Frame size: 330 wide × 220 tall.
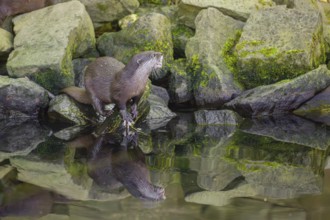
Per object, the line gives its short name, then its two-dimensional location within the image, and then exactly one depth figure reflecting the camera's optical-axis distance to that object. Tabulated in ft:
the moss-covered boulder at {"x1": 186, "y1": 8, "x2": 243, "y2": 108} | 44.80
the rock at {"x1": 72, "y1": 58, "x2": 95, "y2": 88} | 45.75
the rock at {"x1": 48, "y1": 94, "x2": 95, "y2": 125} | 40.14
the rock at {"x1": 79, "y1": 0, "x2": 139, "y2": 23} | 51.98
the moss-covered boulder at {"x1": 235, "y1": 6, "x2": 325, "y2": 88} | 44.91
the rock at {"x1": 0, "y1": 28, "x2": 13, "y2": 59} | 46.65
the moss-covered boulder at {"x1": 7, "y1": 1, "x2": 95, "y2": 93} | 43.21
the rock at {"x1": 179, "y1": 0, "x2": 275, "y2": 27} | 51.49
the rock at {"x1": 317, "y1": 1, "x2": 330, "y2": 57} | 51.63
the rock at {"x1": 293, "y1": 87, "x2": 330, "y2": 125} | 42.43
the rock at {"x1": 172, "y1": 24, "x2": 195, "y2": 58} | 51.37
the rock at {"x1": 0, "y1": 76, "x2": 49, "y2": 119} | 41.91
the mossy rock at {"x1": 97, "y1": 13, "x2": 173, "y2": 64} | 47.75
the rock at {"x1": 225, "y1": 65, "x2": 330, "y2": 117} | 42.22
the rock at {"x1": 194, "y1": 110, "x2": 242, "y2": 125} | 39.88
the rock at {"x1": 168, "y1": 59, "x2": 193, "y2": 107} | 45.71
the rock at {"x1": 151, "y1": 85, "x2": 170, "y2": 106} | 44.86
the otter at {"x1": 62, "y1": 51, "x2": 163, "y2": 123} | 35.04
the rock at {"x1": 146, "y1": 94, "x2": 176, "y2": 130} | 40.96
